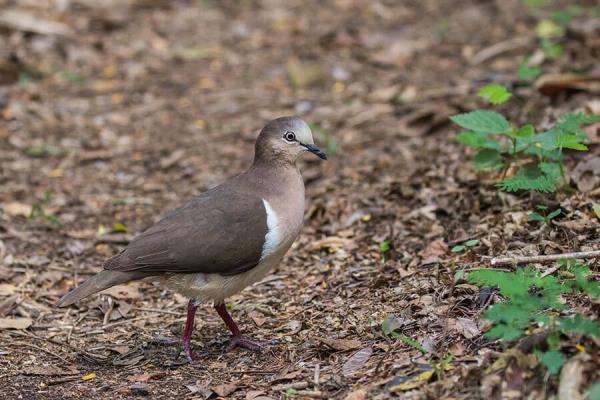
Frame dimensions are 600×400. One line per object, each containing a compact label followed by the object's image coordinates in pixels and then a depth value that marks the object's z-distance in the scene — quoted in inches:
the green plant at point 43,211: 582.6
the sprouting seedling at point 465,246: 441.7
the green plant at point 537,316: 297.9
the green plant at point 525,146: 430.9
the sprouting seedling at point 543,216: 427.2
